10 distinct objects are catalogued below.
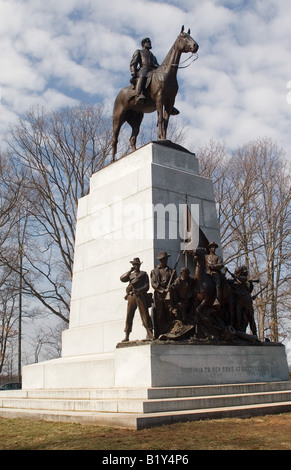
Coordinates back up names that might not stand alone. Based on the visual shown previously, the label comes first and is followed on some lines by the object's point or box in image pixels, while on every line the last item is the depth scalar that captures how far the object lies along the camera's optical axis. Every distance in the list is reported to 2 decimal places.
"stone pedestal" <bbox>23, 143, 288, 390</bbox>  11.09
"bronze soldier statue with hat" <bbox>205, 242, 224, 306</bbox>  12.08
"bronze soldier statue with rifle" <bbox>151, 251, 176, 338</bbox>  11.44
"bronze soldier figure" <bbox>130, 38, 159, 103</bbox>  15.75
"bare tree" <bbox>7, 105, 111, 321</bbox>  27.52
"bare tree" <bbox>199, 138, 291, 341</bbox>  29.39
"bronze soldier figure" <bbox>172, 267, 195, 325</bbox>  11.46
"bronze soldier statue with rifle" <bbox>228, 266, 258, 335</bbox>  12.86
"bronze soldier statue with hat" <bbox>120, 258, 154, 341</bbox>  11.39
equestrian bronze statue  15.35
